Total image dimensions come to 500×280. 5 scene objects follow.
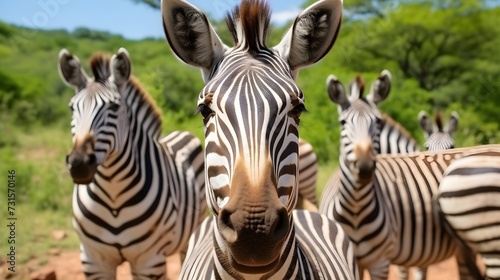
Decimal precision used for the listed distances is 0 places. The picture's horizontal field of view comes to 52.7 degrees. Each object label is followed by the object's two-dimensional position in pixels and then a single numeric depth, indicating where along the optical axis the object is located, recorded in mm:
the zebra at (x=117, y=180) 4078
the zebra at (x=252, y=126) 1610
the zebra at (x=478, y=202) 3631
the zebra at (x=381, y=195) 4613
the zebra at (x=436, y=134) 6168
